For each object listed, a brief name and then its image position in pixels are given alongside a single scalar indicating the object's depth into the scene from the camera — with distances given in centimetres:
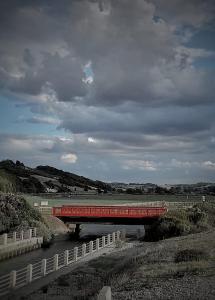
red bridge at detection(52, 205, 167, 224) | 6769
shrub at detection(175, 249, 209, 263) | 2646
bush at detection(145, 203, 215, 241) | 5759
